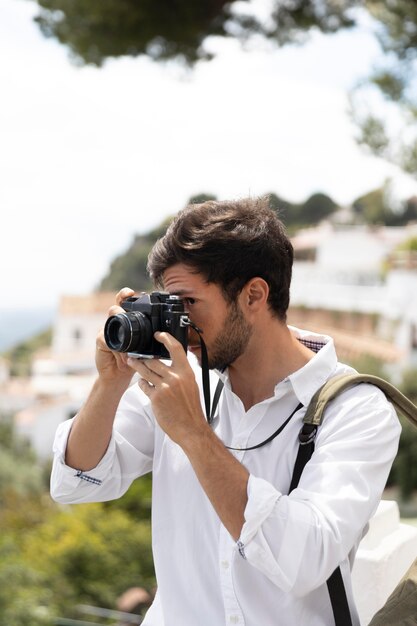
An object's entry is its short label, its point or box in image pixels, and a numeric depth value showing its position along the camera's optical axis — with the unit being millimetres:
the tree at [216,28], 9664
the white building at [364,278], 17328
